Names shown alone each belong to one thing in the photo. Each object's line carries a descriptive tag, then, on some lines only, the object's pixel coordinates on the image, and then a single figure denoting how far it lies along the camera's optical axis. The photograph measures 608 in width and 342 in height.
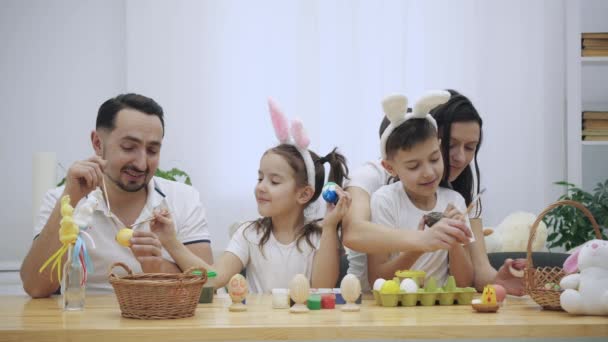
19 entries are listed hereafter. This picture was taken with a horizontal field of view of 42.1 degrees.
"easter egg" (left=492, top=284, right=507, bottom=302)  1.85
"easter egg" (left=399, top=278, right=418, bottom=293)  1.88
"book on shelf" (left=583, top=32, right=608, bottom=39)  3.90
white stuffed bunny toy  1.67
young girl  2.44
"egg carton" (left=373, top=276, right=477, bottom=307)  1.87
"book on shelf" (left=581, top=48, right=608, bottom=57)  3.92
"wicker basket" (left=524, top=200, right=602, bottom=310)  1.77
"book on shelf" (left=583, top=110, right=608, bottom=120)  3.90
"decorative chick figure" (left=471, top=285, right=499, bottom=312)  1.73
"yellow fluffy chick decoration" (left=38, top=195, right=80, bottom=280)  1.78
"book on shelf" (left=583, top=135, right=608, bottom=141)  3.90
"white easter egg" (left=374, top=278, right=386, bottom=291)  1.90
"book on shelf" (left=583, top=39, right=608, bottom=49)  3.91
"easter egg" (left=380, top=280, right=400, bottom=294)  1.86
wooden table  1.51
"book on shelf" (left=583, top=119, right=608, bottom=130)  3.90
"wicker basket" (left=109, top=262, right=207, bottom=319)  1.63
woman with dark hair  2.06
